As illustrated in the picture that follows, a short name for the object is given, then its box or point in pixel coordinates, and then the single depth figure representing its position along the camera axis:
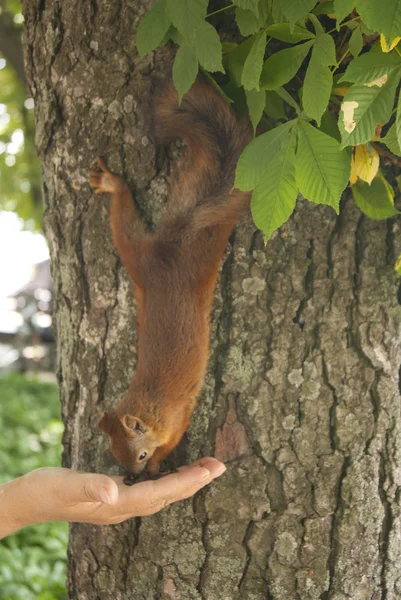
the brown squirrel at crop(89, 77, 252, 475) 1.03
